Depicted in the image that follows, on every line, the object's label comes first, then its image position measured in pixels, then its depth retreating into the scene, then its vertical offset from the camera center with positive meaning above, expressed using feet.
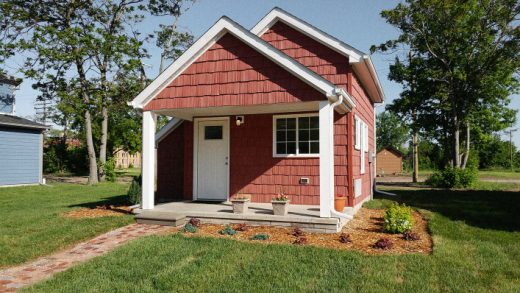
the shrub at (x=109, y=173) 75.87 -1.78
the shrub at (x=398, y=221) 22.44 -3.50
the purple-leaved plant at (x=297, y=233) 21.39 -4.01
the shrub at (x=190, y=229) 22.74 -4.01
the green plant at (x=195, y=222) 24.12 -3.82
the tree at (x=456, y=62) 67.51 +20.29
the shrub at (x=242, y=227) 22.86 -3.99
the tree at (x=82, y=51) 66.74 +21.30
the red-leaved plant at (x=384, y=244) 18.80 -4.11
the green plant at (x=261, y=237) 20.74 -4.11
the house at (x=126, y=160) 197.26 +2.37
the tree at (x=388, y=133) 269.85 +22.91
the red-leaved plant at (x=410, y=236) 20.94 -4.13
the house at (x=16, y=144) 60.90 +3.50
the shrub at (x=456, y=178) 64.85 -2.47
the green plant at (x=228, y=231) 22.04 -4.05
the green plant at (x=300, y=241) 19.75 -4.14
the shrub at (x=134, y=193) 31.22 -2.44
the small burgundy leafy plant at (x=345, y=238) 20.06 -4.08
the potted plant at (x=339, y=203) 26.00 -2.75
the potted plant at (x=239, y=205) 25.27 -2.81
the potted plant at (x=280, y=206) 24.00 -2.75
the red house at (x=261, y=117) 24.25 +3.97
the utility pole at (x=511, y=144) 162.06 +9.44
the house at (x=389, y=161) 148.25 +1.26
